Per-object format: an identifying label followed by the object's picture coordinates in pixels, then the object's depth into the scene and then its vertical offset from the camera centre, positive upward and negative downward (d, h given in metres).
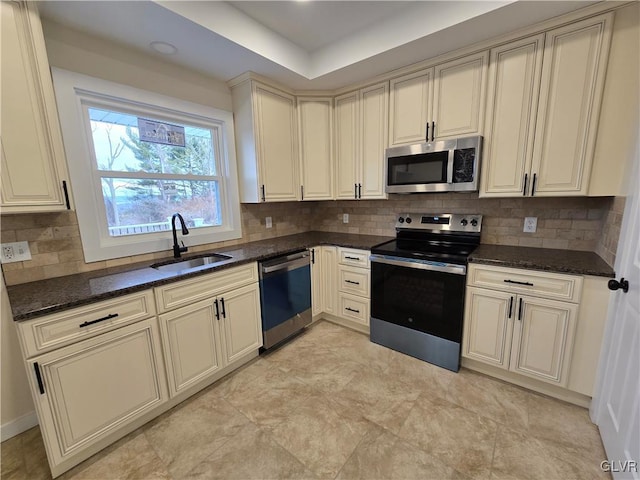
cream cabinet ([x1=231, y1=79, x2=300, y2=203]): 2.42 +0.55
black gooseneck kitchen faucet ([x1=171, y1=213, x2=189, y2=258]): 2.10 -0.24
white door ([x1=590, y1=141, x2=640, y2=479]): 1.15 -0.85
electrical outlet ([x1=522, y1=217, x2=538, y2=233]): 2.12 -0.24
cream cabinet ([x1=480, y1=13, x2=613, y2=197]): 1.64 +0.56
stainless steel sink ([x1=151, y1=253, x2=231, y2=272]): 2.06 -0.51
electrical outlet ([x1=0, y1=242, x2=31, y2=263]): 1.51 -0.27
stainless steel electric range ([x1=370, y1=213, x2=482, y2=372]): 2.01 -0.73
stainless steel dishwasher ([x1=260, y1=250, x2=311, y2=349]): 2.27 -0.88
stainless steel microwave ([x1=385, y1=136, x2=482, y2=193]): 2.04 +0.24
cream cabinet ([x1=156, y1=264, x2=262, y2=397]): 1.71 -0.89
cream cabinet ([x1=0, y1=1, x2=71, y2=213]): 1.29 +0.42
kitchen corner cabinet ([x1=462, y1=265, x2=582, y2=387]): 1.68 -0.85
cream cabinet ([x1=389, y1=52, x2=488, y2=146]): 2.01 +0.76
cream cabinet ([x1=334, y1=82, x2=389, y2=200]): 2.51 +0.55
